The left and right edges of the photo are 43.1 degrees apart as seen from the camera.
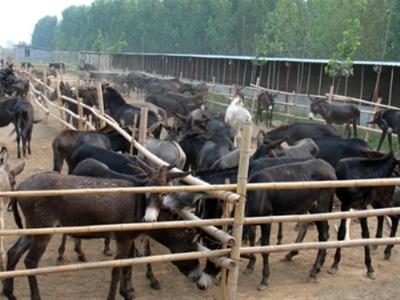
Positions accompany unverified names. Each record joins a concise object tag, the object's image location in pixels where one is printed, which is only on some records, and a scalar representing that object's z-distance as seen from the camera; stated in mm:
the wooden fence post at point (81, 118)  14021
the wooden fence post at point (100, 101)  12856
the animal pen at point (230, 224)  4668
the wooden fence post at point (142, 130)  9188
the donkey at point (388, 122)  17422
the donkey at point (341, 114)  20109
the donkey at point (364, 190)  7793
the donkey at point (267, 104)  24000
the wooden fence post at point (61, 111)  19064
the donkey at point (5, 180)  6695
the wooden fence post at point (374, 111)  19836
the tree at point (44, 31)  152375
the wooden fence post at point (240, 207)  5008
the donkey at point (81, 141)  10273
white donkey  16553
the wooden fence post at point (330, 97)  21859
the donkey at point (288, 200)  7152
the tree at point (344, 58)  23656
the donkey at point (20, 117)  14997
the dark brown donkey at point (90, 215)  5789
